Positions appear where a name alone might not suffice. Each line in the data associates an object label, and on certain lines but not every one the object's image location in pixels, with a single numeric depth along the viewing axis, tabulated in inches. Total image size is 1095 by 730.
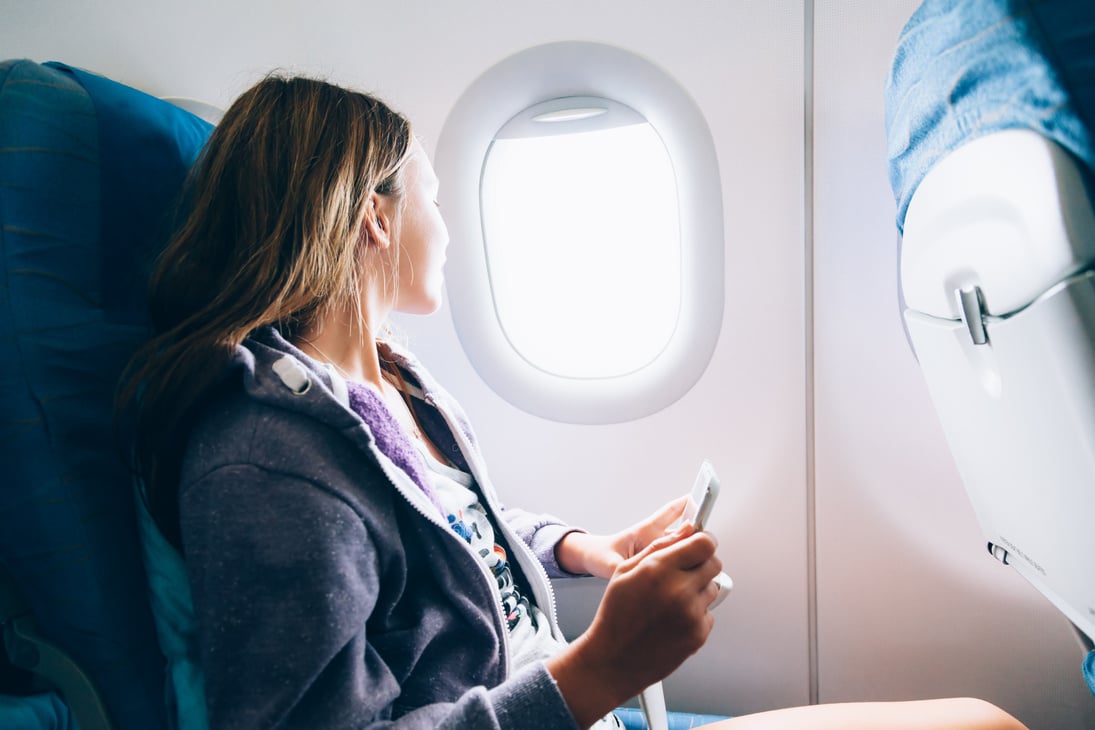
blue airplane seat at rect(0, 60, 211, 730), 29.7
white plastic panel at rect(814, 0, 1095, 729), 51.0
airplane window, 52.8
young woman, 26.0
